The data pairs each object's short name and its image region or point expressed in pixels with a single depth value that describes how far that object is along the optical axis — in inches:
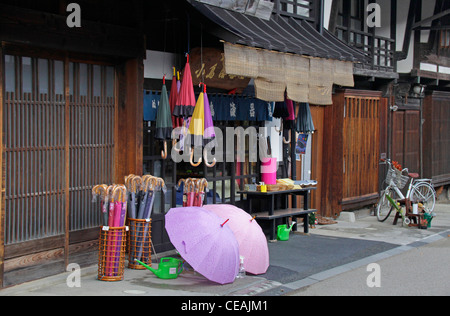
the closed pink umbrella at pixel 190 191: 401.4
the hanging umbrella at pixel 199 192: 403.9
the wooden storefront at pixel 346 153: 623.5
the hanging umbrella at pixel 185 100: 396.5
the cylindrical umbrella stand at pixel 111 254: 347.3
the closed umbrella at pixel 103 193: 346.0
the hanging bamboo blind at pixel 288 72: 390.0
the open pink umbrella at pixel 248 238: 371.9
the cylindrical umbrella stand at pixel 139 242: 378.0
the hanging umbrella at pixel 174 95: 410.0
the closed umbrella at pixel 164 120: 396.8
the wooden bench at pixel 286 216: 488.1
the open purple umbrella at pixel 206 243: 331.3
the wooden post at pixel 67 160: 367.9
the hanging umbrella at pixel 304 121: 528.7
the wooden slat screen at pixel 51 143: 337.4
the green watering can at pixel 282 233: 500.4
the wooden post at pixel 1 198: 324.5
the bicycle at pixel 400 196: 604.7
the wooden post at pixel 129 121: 396.2
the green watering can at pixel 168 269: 358.6
